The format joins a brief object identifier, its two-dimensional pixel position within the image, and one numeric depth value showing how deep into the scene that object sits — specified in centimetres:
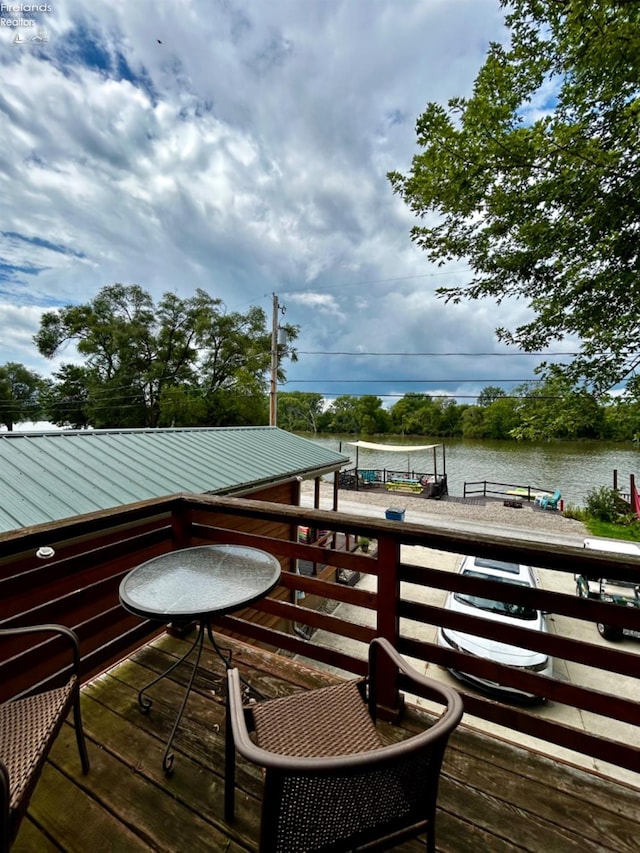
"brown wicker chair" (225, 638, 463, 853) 58
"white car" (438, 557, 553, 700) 453
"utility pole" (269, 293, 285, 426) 1202
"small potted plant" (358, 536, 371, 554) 991
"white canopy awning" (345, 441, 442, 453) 1803
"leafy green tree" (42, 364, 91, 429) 2106
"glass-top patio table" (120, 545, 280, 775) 128
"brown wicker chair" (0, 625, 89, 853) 75
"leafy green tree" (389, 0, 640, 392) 357
